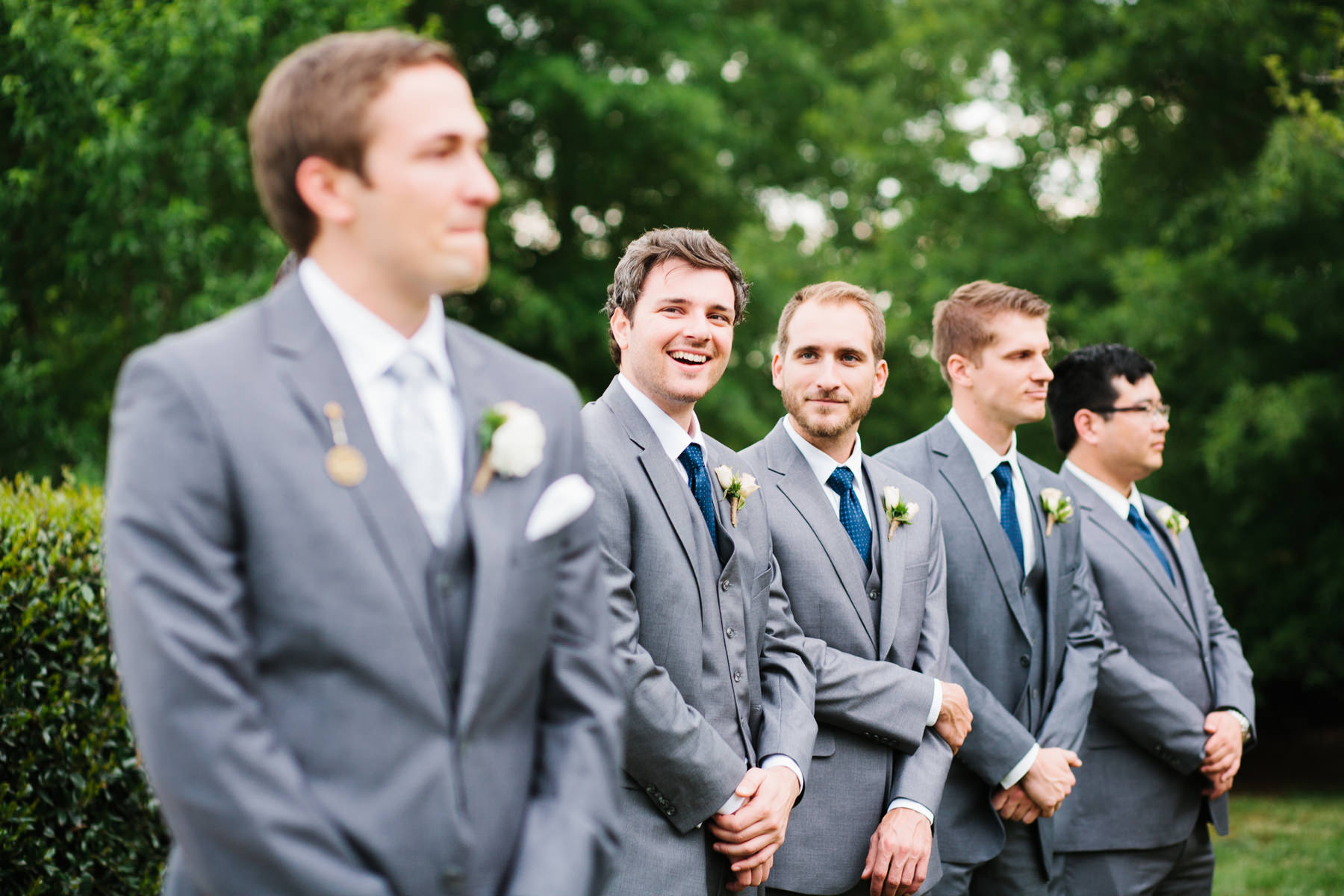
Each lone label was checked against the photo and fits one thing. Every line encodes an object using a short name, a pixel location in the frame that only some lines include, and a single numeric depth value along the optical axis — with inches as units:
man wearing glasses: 184.9
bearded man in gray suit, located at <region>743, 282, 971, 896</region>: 142.6
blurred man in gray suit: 66.9
